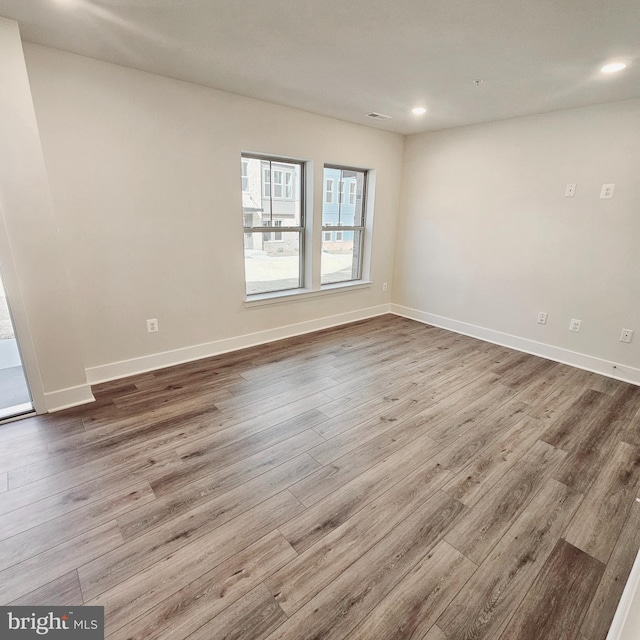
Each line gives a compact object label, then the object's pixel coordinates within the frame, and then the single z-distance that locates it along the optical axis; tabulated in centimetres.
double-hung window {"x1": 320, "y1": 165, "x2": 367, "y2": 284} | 419
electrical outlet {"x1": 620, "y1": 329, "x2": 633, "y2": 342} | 309
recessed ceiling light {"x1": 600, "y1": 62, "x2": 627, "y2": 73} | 218
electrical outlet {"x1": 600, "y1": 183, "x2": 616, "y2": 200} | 302
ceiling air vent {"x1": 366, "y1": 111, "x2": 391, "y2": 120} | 347
